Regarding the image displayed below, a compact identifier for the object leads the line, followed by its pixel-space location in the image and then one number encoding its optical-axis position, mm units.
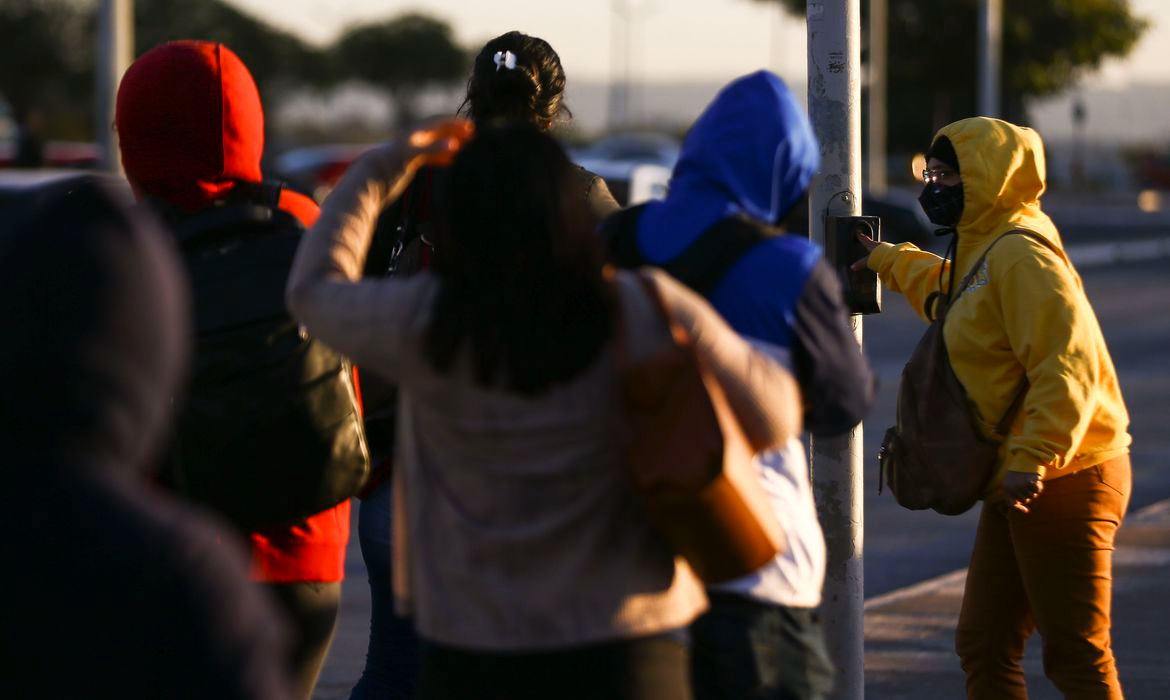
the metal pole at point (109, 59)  18547
